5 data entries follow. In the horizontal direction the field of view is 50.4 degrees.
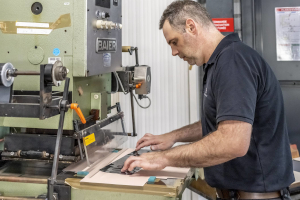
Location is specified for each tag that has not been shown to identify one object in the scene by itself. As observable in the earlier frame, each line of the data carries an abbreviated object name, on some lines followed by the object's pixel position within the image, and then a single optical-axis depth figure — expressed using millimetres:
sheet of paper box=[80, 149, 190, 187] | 1222
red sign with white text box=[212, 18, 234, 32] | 2477
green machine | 1182
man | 1121
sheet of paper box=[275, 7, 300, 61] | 2488
